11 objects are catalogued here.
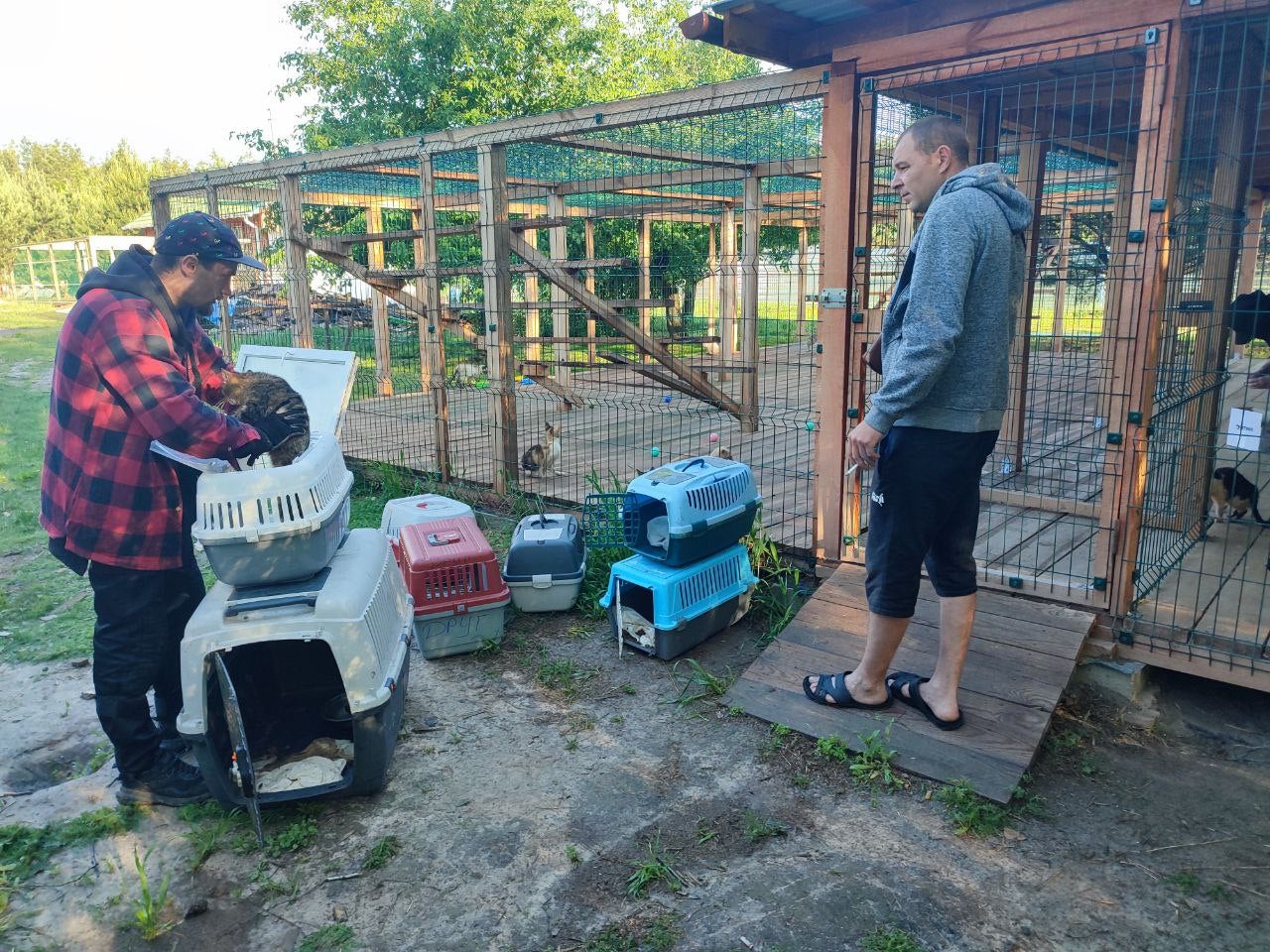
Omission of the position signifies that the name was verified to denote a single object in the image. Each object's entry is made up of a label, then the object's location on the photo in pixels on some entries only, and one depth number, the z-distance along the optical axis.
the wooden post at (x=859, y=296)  3.91
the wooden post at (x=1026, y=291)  5.39
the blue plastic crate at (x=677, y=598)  3.88
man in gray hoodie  2.71
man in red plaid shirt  2.75
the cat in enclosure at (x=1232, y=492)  4.85
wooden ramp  2.99
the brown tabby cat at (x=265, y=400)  3.06
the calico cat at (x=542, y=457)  6.32
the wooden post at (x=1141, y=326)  3.16
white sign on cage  3.68
